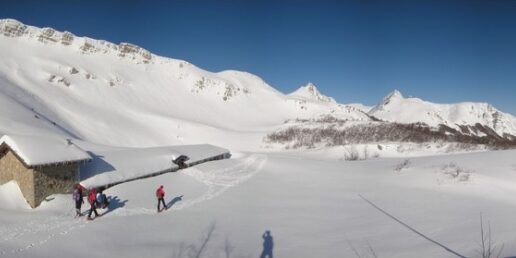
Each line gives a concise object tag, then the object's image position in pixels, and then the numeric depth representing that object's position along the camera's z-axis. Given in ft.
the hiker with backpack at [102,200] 66.69
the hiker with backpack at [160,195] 65.92
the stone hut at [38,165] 67.10
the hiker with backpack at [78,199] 61.26
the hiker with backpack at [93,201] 60.80
